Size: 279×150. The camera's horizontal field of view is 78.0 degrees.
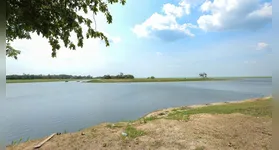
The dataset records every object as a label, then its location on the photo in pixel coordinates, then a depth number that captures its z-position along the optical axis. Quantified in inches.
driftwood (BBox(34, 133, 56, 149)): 177.1
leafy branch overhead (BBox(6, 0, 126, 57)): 89.7
